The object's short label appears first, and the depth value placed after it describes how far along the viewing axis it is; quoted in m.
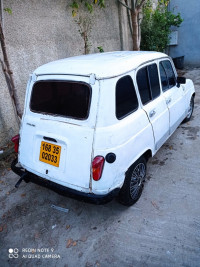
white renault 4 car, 2.22
